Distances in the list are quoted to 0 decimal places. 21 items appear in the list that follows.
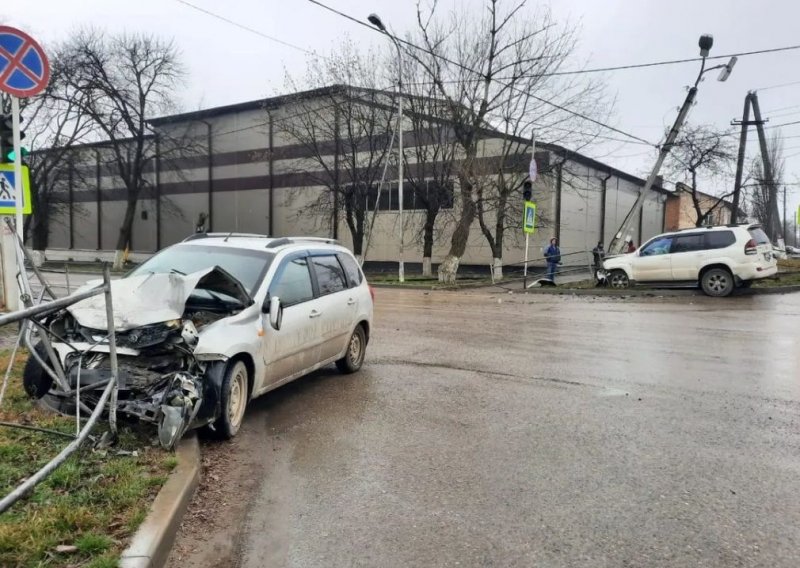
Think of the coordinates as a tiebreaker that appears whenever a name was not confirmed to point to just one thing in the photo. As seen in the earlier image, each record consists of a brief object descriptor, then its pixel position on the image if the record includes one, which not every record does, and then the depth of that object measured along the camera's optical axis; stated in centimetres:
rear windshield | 1613
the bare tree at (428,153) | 2597
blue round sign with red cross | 677
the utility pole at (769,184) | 3310
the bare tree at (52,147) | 3250
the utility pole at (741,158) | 3030
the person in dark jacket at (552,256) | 2292
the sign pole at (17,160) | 750
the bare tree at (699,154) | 3559
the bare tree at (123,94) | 3375
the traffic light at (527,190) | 2197
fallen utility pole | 2025
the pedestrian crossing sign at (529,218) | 2144
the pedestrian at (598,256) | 2027
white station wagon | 452
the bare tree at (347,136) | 2794
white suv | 1594
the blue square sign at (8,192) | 883
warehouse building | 3041
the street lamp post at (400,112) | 2431
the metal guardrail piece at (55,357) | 300
